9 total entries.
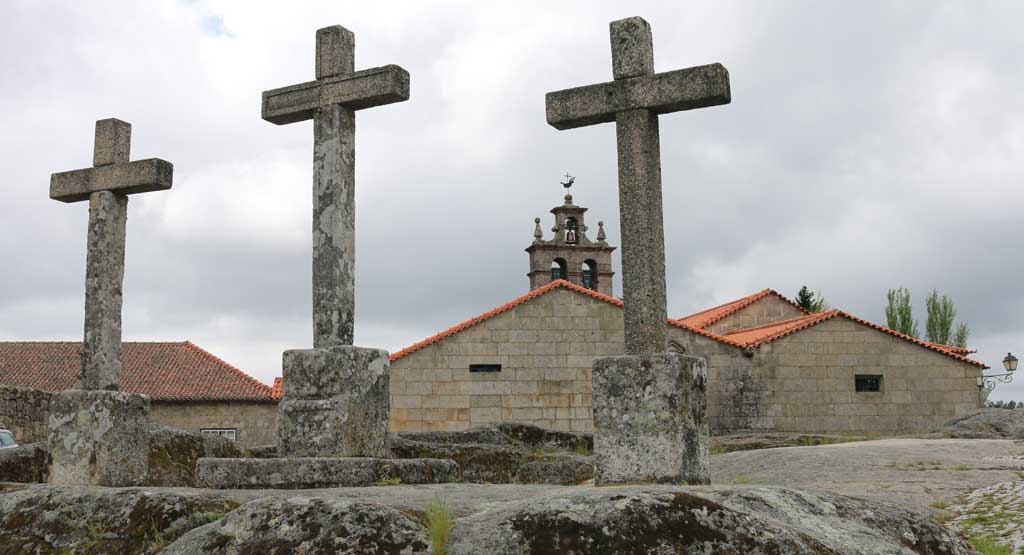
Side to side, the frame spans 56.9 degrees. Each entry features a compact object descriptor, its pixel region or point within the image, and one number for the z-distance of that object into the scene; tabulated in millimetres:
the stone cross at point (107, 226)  8680
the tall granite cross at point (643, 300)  6195
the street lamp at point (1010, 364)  23719
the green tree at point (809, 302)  42000
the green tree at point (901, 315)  43000
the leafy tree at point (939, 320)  43000
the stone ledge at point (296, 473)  6551
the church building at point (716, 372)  19281
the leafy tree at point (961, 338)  42750
